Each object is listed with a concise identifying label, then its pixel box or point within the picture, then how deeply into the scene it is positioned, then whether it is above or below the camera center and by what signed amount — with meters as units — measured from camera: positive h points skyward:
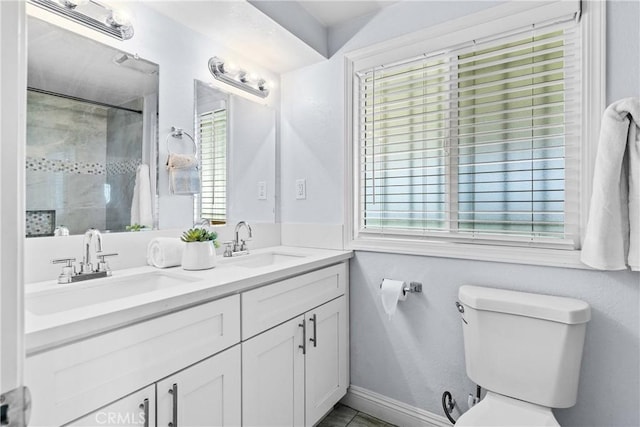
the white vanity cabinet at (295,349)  1.26 -0.60
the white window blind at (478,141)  1.41 +0.35
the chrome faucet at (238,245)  1.76 -0.18
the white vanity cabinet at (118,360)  0.75 -0.39
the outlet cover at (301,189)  2.12 +0.15
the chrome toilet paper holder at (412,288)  1.71 -0.39
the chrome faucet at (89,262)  1.15 -0.19
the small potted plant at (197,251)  1.38 -0.17
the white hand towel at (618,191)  1.17 +0.08
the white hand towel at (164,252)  1.40 -0.17
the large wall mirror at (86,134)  1.18 +0.31
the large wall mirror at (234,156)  1.78 +0.33
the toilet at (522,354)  1.23 -0.55
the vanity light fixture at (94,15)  1.22 +0.76
